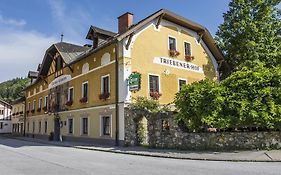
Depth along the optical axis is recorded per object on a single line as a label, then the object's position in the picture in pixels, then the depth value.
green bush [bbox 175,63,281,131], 10.18
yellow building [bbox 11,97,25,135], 31.49
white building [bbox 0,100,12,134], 44.25
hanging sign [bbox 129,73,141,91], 13.35
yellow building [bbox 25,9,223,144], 14.21
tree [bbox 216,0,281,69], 16.63
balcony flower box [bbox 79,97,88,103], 16.65
